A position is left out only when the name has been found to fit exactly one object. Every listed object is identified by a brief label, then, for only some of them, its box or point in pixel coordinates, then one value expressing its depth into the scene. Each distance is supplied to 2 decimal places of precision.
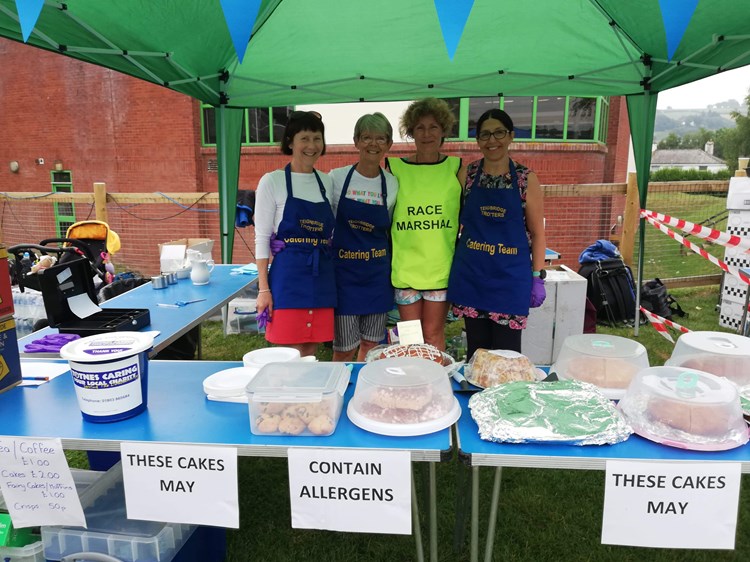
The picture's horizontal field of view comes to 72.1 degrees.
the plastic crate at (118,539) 1.66
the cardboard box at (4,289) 1.79
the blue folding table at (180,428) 1.44
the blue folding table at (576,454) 1.35
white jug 3.76
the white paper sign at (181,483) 1.42
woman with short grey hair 2.66
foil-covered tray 1.42
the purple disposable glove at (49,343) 2.28
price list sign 1.48
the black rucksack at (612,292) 5.70
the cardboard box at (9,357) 1.81
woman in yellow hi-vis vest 2.63
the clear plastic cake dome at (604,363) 1.71
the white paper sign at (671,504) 1.31
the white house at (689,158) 75.36
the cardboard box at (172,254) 4.85
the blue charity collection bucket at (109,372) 1.51
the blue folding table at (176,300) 2.52
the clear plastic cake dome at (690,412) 1.38
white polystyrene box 4.52
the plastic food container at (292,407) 1.48
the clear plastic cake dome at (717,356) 1.68
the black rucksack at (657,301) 5.95
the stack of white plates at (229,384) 1.75
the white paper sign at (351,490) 1.36
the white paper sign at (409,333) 1.91
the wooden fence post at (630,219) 6.28
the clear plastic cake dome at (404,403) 1.48
